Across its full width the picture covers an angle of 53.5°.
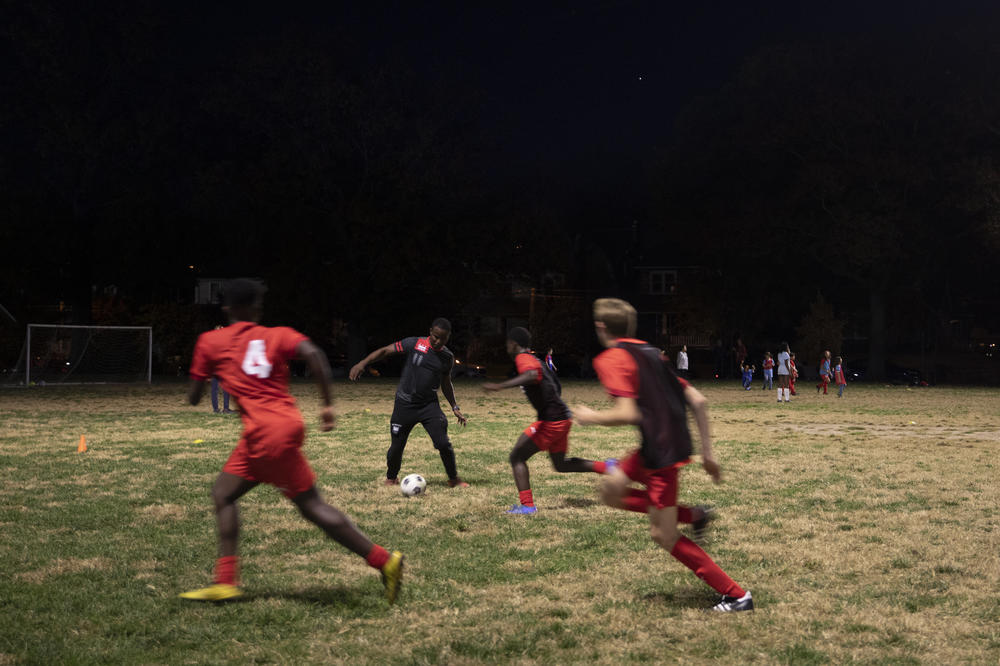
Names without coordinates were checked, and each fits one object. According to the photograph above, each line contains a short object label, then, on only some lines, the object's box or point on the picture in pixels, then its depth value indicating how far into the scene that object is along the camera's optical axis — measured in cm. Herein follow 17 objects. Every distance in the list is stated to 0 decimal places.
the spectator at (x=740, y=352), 5272
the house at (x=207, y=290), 7462
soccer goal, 3959
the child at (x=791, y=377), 2990
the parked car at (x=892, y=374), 4788
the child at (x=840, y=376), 3334
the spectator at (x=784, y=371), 2938
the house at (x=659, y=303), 7156
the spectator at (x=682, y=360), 3743
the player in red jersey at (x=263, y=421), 586
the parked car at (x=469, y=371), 5294
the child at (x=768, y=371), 3628
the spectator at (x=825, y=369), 3351
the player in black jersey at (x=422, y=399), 1098
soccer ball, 1029
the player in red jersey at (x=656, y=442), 568
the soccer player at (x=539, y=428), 952
